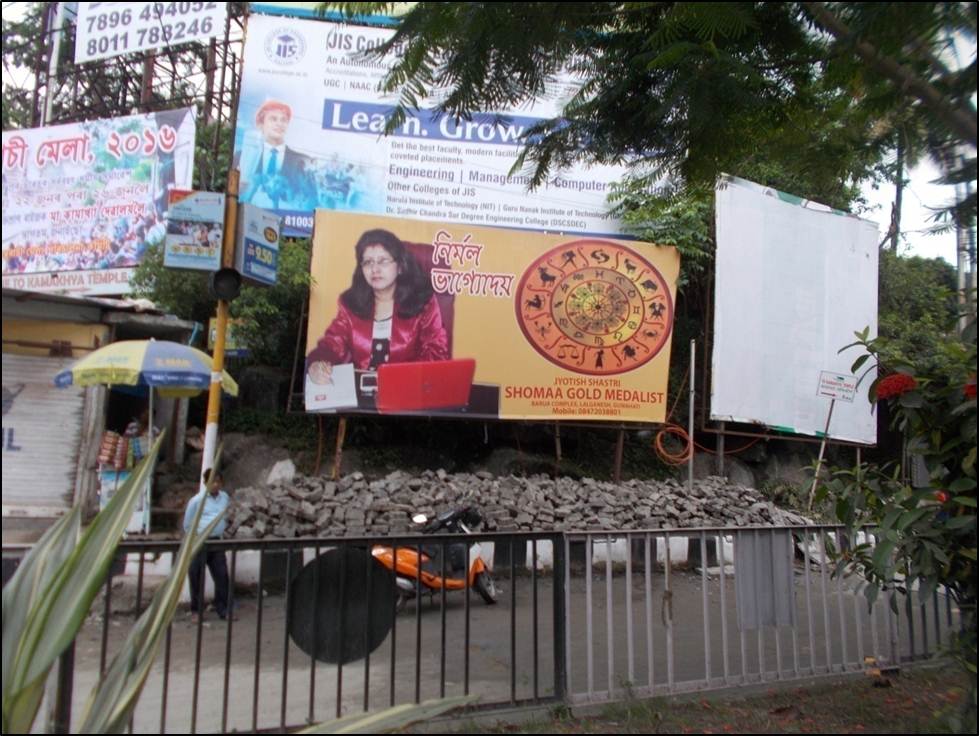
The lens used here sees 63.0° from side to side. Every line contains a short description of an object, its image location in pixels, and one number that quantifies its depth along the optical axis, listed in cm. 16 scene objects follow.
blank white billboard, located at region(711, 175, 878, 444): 1409
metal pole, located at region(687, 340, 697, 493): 1338
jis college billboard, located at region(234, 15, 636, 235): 1589
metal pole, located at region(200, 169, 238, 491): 761
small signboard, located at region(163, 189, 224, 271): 761
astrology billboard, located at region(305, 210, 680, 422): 1265
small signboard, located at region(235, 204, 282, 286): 769
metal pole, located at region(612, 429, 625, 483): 1370
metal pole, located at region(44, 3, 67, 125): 1859
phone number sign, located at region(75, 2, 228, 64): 1670
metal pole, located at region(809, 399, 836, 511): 1377
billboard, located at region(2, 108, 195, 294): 1648
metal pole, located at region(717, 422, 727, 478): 1452
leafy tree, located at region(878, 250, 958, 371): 1702
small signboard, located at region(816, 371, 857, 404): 1456
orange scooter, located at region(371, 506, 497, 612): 607
